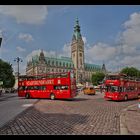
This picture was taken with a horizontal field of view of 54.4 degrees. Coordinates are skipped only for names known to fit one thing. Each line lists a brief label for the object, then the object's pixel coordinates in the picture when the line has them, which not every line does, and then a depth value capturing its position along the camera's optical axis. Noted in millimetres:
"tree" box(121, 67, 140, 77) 53447
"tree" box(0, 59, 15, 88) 34795
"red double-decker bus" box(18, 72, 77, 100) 17461
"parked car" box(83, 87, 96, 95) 31153
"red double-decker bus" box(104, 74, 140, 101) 17295
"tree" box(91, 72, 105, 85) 71839
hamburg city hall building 84344
